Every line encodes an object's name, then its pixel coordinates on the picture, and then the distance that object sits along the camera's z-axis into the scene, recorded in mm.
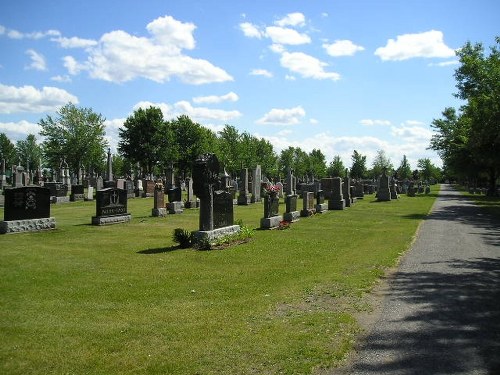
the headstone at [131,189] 36947
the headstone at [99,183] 38631
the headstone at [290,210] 19906
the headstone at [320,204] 24453
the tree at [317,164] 92194
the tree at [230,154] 71125
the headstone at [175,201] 23188
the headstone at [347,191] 29256
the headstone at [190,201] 26250
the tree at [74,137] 57969
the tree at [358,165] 84375
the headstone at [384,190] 36425
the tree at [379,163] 95562
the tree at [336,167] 90438
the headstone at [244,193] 30297
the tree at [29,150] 93088
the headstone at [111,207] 17906
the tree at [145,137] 62438
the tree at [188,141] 69188
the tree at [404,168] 104188
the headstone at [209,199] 13133
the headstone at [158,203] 21703
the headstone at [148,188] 38500
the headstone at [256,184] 31531
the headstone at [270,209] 17422
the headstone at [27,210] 14953
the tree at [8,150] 91462
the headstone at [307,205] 22484
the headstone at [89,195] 31666
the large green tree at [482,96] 26609
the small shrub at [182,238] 12578
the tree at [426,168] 119850
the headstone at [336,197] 26891
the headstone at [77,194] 31509
